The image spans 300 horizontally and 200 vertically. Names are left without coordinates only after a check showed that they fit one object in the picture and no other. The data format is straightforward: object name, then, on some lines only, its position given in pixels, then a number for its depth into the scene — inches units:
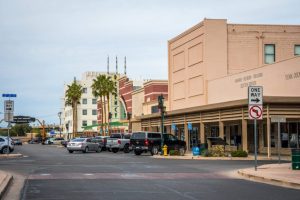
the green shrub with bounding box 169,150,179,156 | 1600.6
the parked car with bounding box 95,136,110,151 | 2135.1
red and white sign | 884.0
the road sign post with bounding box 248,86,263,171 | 884.6
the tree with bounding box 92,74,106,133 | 3560.5
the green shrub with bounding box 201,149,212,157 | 1480.1
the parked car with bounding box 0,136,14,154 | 1811.0
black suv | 1707.7
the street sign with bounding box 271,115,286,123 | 1087.0
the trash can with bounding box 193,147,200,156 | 1546.8
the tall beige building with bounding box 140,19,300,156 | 1555.1
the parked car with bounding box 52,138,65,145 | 4205.2
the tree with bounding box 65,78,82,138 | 4158.5
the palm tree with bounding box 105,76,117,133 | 3545.8
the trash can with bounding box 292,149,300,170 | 888.9
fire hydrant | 1585.9
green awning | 3557.1
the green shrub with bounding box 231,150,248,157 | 1439.3
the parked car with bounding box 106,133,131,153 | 2006.6
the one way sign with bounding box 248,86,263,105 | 887.7
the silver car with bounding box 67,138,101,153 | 2000.5
